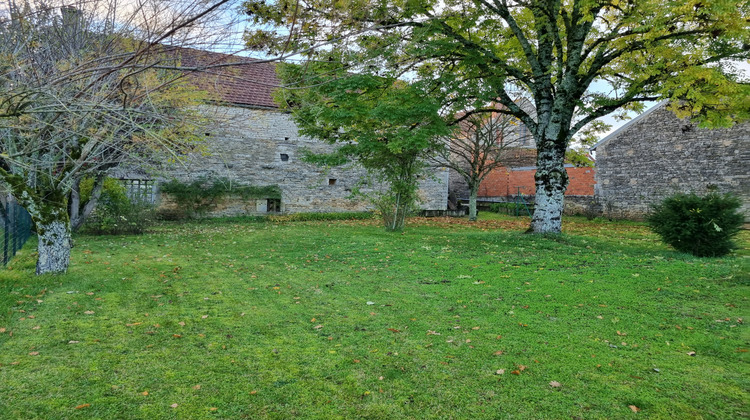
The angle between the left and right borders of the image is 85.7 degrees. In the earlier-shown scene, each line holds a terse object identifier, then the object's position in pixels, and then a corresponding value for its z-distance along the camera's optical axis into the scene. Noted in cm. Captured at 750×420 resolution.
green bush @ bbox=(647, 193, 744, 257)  837
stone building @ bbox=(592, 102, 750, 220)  1625
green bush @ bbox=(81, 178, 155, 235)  1223
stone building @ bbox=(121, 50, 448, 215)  1830
